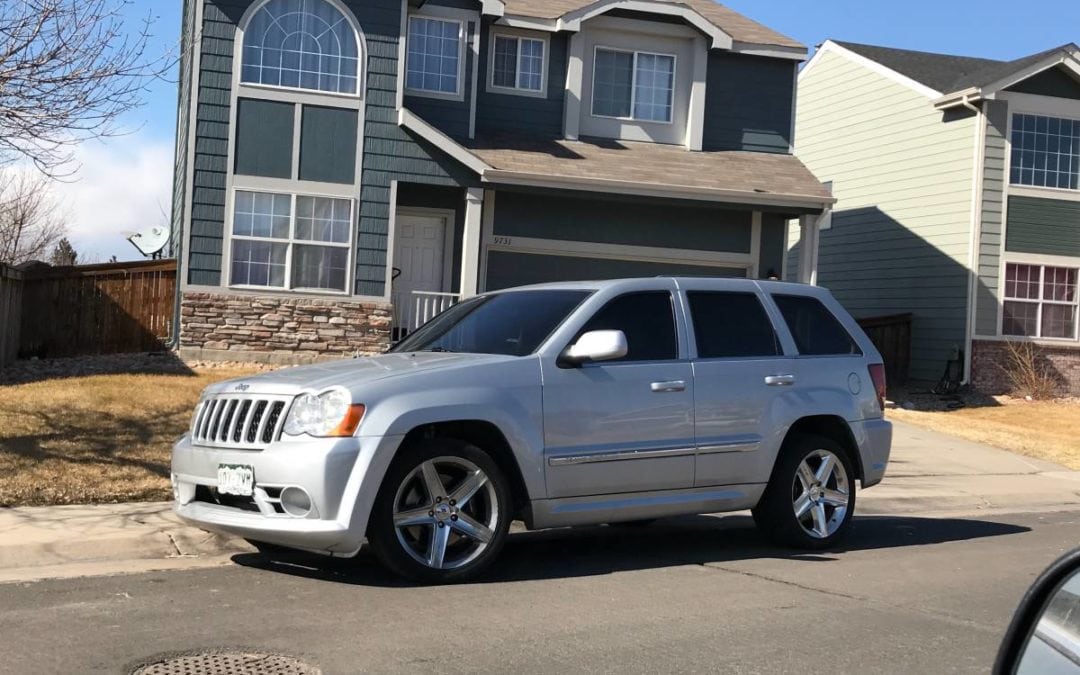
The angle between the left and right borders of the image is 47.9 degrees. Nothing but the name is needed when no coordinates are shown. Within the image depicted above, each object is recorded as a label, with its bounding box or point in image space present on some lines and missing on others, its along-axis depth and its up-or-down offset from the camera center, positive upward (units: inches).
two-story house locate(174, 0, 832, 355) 739.4 +110.5
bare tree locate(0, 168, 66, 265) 1525.0 +89.5
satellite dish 973.2 +54.9
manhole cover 203.8 -59.9
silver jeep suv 267.6 -23.4
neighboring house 930.1 +114.4
